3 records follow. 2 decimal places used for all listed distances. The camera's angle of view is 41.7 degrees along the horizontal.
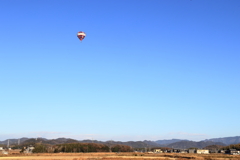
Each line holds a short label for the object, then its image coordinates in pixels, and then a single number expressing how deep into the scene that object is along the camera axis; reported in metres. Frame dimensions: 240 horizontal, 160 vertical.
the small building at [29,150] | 183.06
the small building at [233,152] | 165.12
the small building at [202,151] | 175.25
